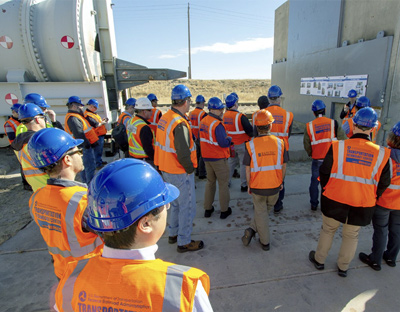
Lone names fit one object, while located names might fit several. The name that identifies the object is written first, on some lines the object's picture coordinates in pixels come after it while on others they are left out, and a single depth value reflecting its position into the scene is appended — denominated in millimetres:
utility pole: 36300
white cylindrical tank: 6133
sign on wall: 6592
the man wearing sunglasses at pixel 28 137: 2832
